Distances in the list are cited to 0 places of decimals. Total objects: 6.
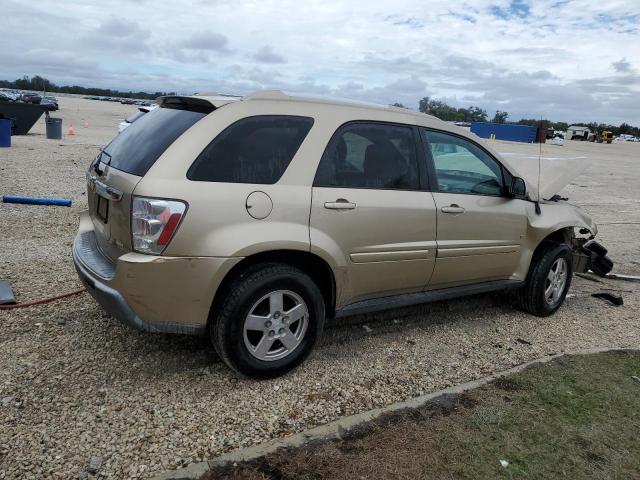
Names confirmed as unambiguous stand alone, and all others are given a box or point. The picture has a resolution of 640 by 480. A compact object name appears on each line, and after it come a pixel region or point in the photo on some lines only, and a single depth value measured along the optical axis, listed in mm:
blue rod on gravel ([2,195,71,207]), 8273
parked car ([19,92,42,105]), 49769
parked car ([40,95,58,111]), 48831
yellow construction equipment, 83125
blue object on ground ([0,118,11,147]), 16547
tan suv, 3172
